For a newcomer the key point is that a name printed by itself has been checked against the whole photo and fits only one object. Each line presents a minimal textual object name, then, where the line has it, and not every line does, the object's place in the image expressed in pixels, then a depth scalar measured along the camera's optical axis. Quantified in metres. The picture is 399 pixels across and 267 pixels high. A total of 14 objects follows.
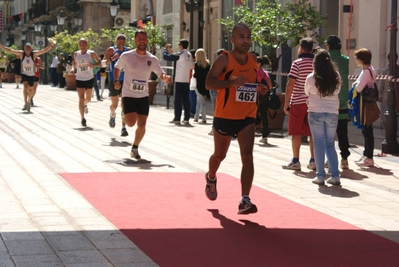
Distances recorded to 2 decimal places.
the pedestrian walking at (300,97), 11.89
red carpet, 6.83
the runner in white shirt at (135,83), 13.41
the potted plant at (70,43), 44.65
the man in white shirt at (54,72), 50.23
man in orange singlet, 8.57
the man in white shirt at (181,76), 21.34
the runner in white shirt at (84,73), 19.31
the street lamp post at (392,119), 14.71
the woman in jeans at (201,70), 19.45
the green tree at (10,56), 65.26
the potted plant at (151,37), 30.66
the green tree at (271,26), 19.02
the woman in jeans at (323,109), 10.59
